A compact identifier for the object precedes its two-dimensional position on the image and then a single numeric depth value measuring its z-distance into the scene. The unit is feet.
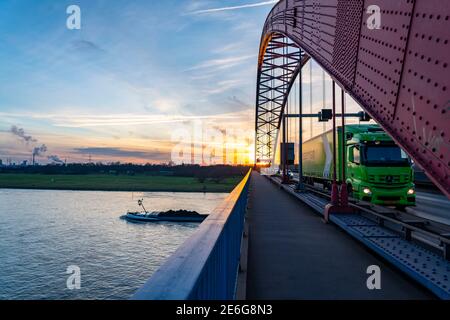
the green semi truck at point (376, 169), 46.68
